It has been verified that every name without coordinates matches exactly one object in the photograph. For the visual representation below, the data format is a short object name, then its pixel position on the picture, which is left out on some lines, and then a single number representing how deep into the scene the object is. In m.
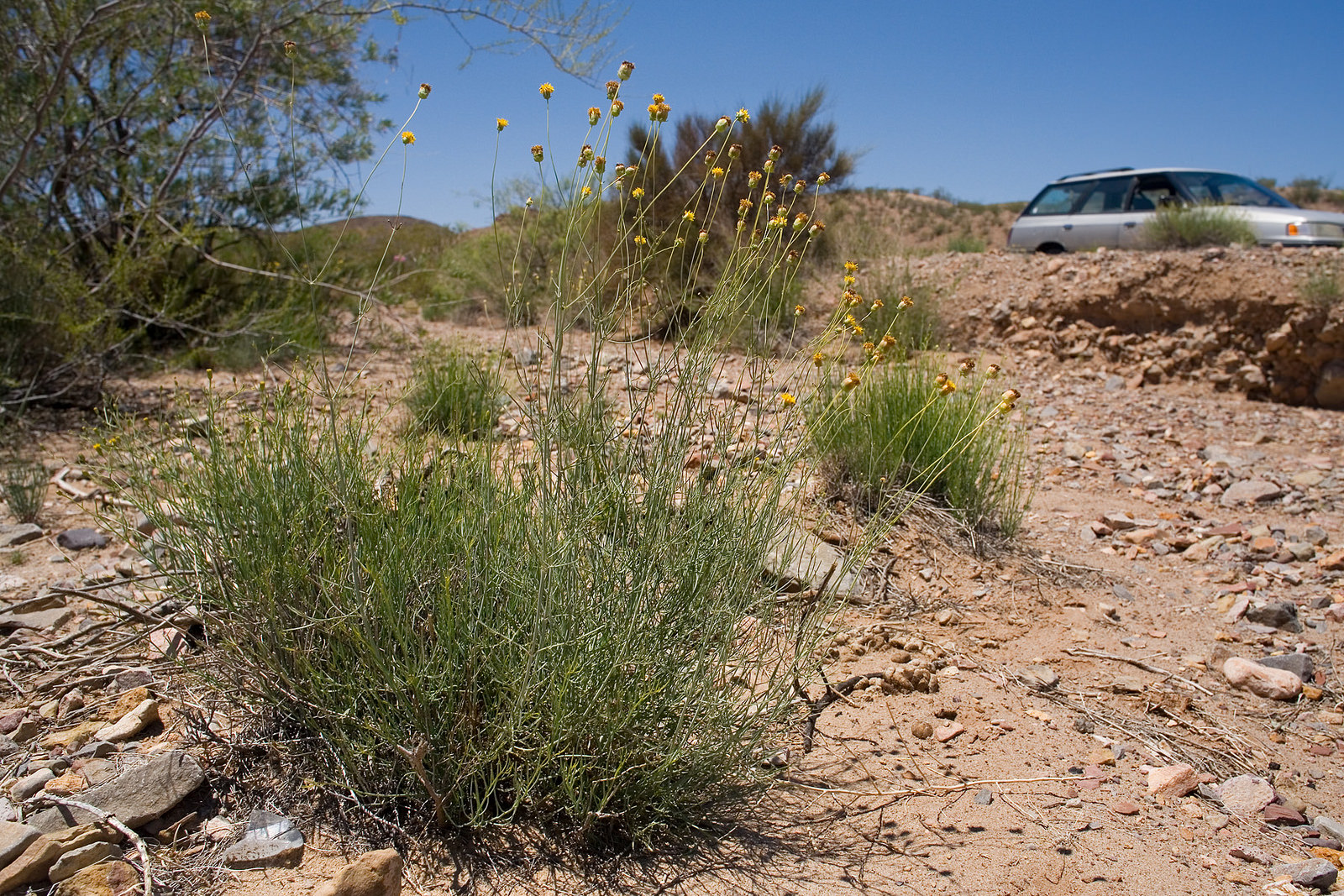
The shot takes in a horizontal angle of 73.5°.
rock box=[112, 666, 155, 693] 2.50
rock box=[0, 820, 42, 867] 1.72
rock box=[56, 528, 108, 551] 3.80
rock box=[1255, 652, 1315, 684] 3.30
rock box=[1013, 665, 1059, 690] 3.10
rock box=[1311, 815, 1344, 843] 2.38
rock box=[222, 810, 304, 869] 1.90
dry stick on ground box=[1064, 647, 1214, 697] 3.17
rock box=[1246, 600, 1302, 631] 3.73
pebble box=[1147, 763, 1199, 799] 2.54
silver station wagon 9.85
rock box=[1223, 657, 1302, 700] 3.17
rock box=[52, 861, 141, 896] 1.71
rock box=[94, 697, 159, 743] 2.26
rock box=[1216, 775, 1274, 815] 2.50
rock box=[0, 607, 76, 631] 2.85
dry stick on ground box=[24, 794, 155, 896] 1.77
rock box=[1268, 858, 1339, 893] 2.13
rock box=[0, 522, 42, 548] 3.79
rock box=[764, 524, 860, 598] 3.27
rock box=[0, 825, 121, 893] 1.70
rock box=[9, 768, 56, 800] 1.97
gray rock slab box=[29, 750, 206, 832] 1.89
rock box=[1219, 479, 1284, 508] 5.30
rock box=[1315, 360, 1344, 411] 7.61
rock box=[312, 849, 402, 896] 1.73
